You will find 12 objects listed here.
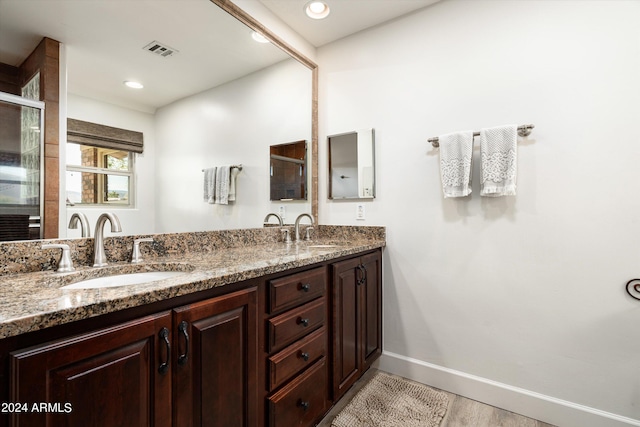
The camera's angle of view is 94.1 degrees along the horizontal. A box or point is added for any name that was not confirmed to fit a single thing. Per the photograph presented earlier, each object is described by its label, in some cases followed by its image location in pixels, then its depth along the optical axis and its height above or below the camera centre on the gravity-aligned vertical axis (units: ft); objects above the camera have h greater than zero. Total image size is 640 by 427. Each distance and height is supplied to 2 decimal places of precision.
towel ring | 4.72 -1.19
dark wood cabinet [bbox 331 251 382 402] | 5.24 -1.99
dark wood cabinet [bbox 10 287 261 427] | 2.04 -1.29
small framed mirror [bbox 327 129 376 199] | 7.22 +1.30
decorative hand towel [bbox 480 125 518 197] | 5.35 +1.01
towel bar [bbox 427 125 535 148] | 5.34 +1.55
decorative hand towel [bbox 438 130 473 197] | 5.76 +1.05
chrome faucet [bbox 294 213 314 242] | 7.25 -0.21
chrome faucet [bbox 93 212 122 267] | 3.84 -0.29
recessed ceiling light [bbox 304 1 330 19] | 6.46 +4.61
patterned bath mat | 5.22 -3.60
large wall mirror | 3.93 +2.19
